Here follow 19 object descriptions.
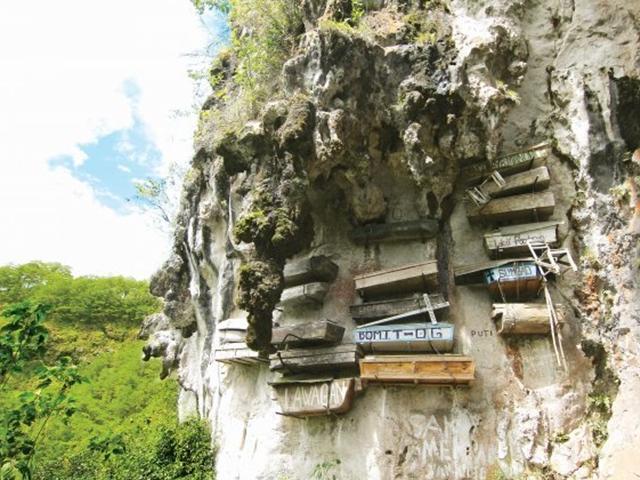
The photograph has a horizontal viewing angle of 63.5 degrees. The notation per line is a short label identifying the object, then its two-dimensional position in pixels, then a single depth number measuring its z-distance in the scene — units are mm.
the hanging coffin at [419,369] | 6586
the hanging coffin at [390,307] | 7258
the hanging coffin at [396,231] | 7812
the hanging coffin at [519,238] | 7023
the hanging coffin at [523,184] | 7324
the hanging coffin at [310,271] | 8078
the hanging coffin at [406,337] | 6918
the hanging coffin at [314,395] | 7191
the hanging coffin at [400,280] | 7285
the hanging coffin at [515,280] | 6848
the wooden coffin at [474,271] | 7070
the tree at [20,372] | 3629
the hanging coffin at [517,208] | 7188
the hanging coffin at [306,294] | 8055
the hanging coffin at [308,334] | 7459
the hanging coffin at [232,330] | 8797
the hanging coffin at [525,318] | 6695
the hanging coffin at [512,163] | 7527
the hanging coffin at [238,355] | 8500
